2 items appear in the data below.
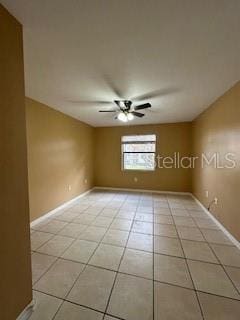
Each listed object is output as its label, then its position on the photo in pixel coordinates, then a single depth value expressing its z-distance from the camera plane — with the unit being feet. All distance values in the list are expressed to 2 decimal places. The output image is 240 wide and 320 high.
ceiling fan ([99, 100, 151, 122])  9.25
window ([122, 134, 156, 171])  17.26
